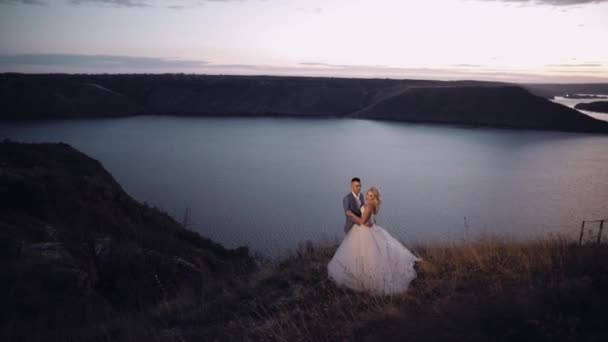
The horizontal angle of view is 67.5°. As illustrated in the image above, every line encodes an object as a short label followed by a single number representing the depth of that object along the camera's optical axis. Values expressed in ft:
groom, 16.93
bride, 16.10
